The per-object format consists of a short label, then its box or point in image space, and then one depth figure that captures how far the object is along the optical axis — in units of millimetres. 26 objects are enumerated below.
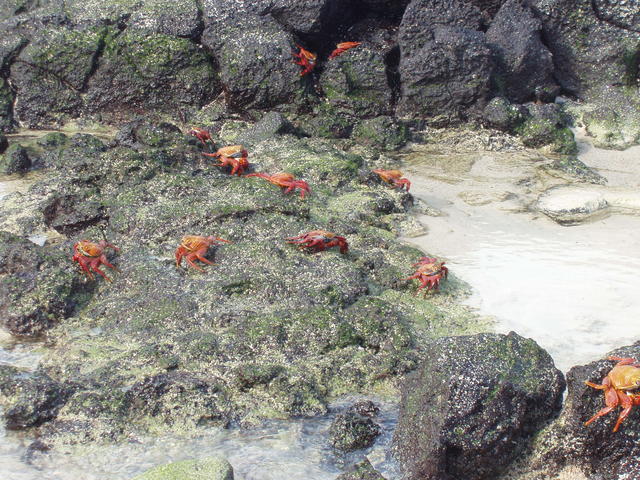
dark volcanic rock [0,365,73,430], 4504
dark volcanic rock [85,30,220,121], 10391
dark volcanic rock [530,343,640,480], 3945
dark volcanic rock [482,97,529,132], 9805
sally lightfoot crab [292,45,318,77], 10086
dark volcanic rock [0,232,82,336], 5602
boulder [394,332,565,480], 3931
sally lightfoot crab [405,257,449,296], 5996
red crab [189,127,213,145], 8484
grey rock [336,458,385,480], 3837
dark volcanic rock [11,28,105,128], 10555
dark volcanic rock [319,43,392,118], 10156
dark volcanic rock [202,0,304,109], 10047
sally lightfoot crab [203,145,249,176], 7949
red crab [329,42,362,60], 10305
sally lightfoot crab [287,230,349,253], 6199
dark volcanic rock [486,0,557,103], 10422
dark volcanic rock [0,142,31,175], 8930
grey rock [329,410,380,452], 4383
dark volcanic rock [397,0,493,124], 9977
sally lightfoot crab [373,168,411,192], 8078
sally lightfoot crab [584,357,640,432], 3781
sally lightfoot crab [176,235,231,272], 6059
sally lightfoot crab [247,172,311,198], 7211
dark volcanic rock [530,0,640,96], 10625
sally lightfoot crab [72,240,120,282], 6020
